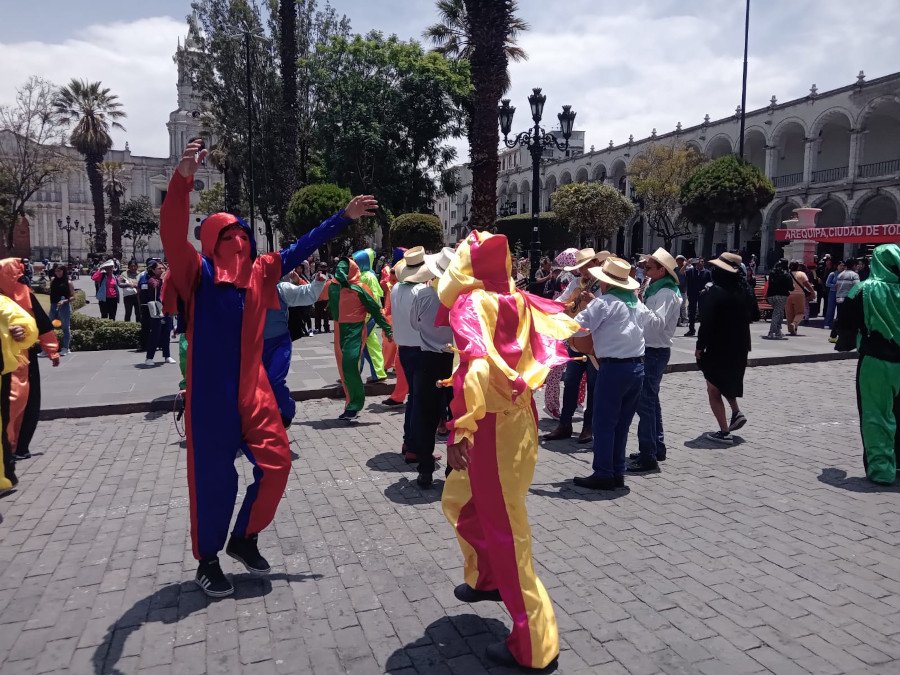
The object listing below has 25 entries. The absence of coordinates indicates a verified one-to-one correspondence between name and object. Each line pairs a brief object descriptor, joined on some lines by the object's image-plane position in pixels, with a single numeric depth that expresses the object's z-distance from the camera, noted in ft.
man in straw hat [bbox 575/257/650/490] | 17.24
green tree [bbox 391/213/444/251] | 64.28
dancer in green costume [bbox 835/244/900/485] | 17.79
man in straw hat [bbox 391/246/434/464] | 19.75
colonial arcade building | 103.04
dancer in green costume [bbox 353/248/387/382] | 26.11
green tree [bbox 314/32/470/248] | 90.84
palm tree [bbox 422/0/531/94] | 73.88
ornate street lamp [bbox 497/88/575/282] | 51.19
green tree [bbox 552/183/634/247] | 119.96
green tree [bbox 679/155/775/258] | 86.48
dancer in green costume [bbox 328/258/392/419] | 25.29
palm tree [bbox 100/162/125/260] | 172.26
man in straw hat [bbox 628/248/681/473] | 19.57
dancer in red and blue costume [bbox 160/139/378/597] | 11.46
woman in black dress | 21.61
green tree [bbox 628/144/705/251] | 113.19
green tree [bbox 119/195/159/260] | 218.38
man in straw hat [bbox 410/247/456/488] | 18.06
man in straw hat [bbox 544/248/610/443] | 21.67
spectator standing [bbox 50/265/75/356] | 40.47
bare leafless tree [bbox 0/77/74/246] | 88.58
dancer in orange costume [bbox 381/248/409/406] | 27.71
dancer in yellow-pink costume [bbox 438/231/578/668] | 9.45
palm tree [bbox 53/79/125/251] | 153.38
